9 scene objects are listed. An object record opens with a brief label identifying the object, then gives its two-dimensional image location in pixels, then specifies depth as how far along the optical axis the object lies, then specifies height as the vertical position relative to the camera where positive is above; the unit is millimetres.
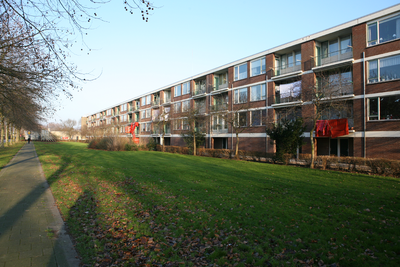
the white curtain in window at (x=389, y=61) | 16859 +5670
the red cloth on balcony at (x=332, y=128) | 18881 +732
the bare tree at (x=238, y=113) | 22588 +2491
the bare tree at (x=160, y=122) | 33722 +2315
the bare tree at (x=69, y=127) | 91500 +4235
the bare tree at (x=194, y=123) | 28094 +1719
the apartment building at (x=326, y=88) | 17000 +4725
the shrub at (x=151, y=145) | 34312 -1229
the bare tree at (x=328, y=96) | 14766 +2818
